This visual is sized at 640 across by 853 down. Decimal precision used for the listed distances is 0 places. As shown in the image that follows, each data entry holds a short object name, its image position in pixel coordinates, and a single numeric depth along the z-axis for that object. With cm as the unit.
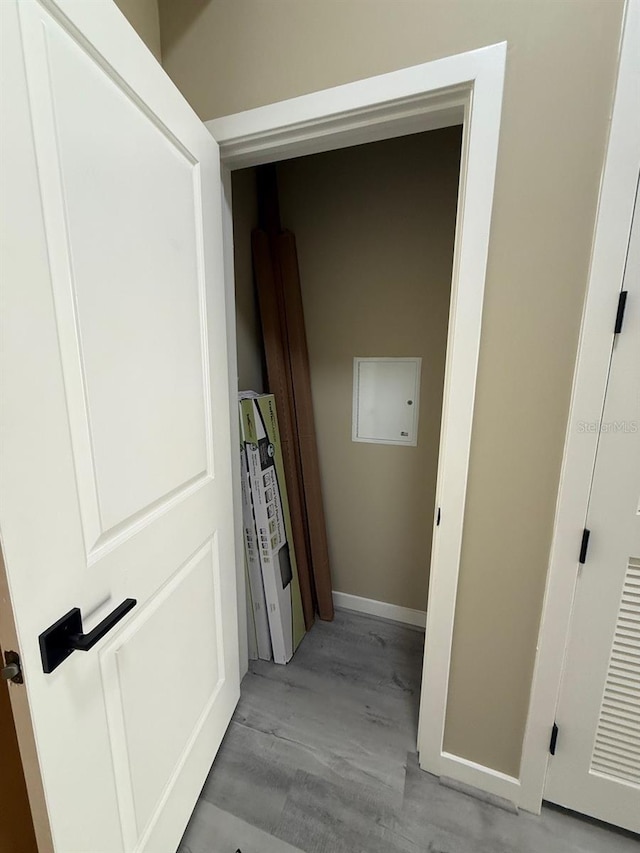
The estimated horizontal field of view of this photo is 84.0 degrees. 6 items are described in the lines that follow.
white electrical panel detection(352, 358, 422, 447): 176
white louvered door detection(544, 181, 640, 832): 88
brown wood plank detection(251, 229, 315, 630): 170
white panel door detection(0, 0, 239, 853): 54
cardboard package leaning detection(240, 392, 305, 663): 157
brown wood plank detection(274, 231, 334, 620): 176
